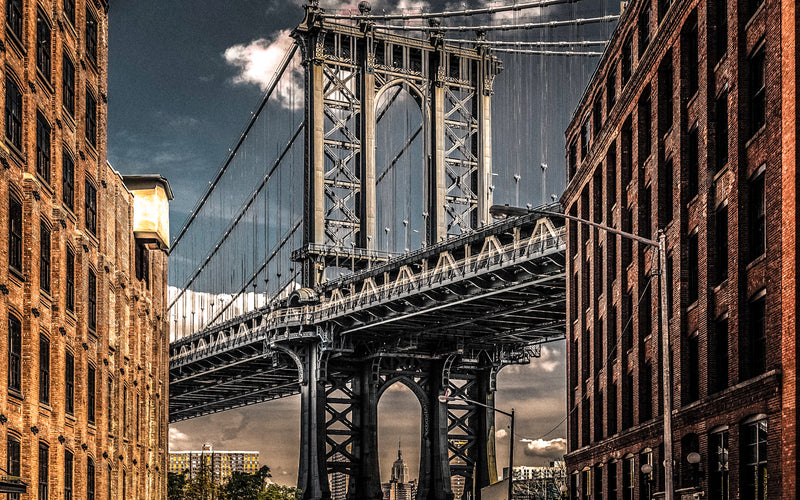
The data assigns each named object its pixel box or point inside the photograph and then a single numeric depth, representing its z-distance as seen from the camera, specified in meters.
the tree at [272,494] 170.41
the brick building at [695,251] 25.92
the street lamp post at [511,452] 56.02
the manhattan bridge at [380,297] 92.38
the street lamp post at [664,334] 26.45
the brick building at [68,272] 31.39
